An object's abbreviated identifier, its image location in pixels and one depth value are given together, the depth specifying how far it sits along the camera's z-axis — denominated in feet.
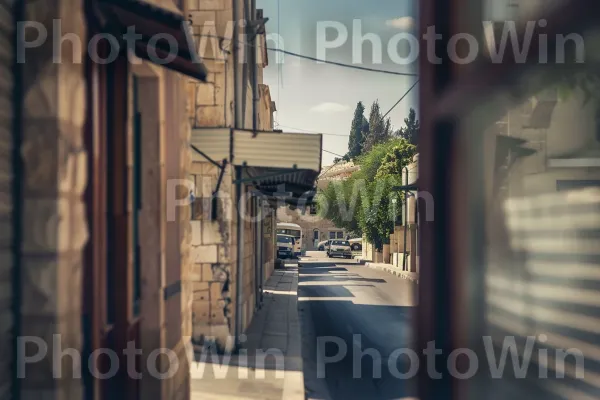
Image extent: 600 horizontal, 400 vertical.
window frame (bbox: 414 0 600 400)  7.72
